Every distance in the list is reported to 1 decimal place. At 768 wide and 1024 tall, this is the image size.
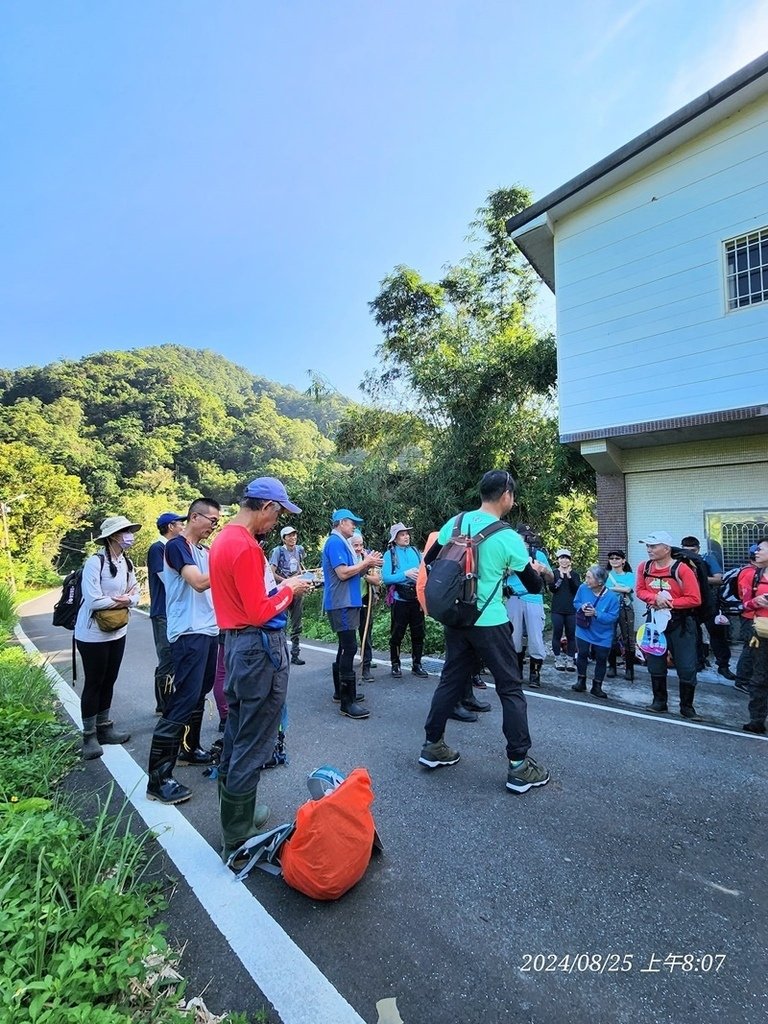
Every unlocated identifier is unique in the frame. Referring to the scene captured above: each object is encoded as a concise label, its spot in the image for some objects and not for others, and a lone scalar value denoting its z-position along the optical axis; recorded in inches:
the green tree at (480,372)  573.6
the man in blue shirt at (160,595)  191.5
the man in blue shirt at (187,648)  136.6
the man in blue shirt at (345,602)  205.6
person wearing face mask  167.3
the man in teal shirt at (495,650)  137.2
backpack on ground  94.7
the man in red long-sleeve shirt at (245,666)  107.0
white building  316.8
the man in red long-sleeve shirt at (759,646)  185.5
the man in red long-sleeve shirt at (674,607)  204.1
